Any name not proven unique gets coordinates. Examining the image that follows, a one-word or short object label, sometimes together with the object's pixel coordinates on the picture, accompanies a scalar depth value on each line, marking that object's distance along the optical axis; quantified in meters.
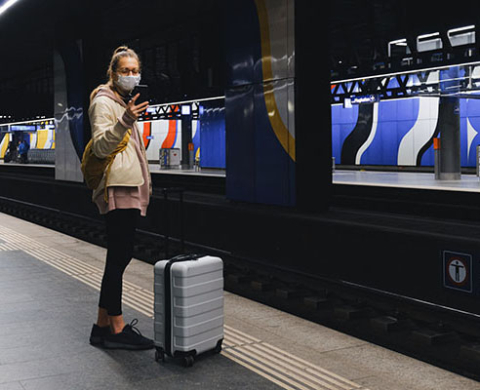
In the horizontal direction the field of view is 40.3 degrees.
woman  4.02
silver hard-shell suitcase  3.94
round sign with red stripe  4.59
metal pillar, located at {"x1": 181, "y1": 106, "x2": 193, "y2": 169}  37.12
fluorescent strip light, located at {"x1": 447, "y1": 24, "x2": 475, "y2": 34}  19.79
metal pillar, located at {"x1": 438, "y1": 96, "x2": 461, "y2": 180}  19.97
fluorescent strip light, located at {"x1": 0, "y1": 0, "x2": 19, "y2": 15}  11.76
